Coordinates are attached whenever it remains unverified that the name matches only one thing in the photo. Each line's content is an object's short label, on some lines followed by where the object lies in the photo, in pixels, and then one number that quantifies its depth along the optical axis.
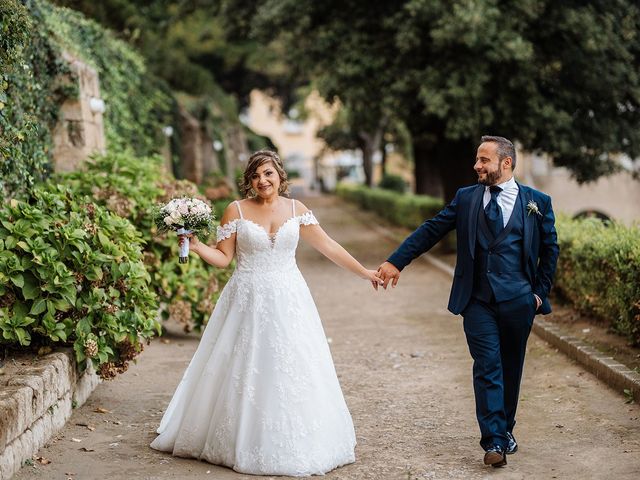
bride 5.62
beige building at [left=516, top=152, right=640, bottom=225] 27.17
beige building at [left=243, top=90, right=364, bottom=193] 48.99
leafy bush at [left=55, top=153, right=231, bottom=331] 9.25
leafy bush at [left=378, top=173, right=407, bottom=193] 39.72
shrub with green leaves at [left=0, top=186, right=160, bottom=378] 6.39
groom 5.64
